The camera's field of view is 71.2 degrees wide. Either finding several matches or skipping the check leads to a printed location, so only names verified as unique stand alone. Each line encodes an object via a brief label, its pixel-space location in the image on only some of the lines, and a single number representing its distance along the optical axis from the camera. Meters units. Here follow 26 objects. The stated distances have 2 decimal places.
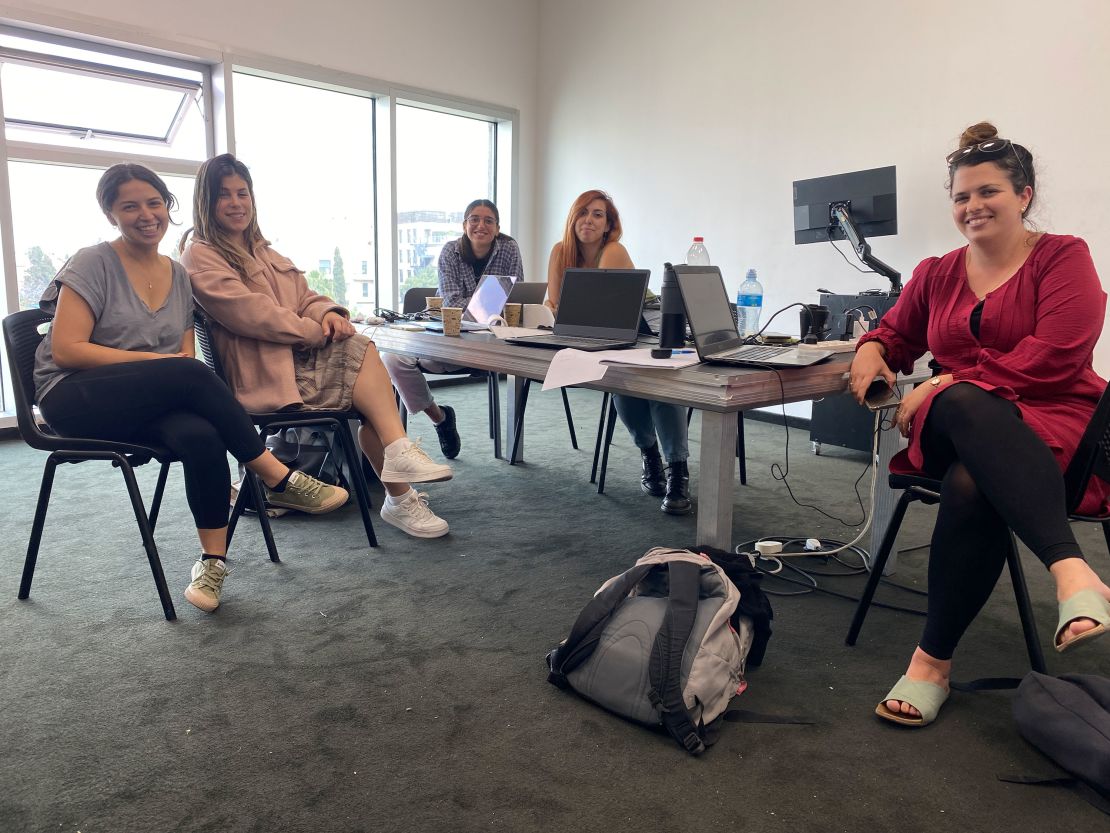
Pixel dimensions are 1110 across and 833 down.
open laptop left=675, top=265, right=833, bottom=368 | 1.67
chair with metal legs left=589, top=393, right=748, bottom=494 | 2.90
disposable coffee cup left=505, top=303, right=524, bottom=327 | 2.58
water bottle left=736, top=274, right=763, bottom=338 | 2.41
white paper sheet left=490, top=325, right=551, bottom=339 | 2.26
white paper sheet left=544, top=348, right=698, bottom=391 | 1.69
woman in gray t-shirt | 1.80
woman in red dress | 1.32
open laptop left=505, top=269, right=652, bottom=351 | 2.15
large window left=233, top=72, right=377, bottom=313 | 4.50
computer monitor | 3.33
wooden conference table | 1.51
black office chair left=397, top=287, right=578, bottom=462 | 3.49
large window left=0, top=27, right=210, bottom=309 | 3.70
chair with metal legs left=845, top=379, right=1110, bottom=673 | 1.38
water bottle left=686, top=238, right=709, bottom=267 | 4.05
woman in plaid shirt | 3.41
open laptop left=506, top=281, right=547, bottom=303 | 2.79
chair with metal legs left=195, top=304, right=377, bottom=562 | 2.11
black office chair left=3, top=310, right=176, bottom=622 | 1.76
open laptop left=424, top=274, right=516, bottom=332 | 2.92
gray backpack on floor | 1.37
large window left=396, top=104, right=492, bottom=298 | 5.25
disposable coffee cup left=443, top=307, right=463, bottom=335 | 2.36
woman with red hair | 2.75
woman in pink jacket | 2.14
